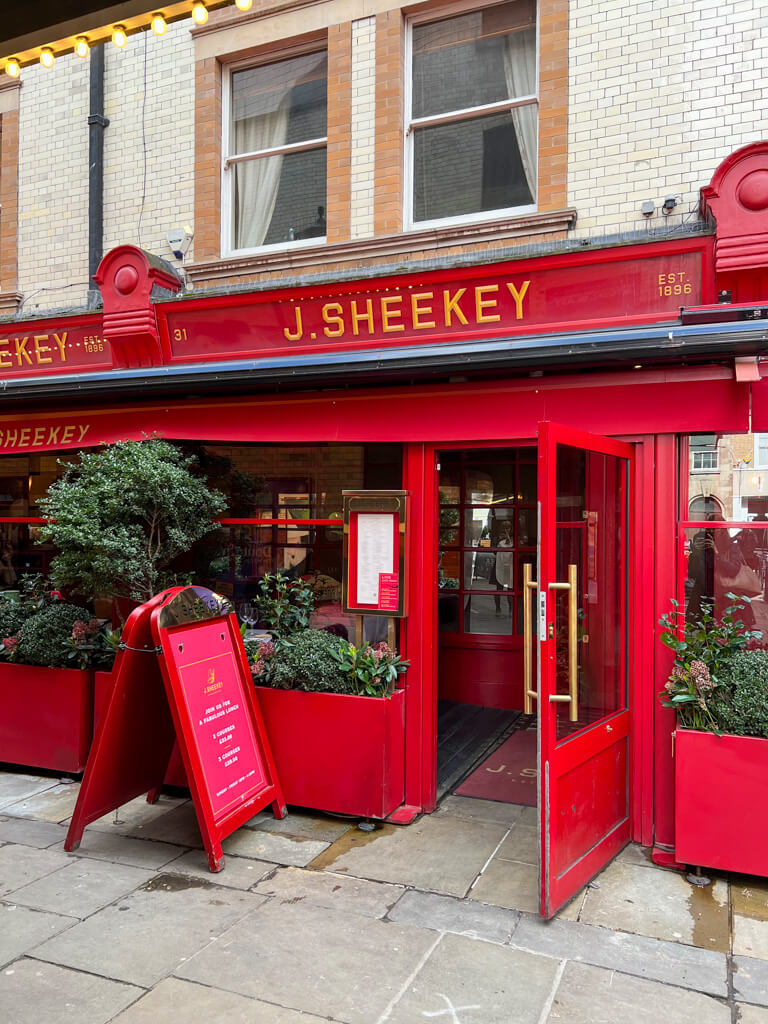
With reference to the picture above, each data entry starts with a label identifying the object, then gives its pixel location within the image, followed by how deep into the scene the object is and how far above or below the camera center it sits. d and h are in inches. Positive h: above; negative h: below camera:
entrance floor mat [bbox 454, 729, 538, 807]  223.3 -78.9
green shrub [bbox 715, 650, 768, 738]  166.6 -38.7
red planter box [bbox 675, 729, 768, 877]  164.4 -60.9
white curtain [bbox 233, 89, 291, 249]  280.5 +131.2
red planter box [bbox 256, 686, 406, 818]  197.0 -59.8
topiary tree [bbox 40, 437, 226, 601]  202.4 +2.1
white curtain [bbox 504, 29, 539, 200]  239.1 +142.4
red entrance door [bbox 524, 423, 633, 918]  151.8 -28.9
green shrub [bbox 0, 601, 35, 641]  252.5 -31.1
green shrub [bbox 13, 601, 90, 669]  236.2 -36.0
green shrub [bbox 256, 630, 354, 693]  204.1 -38.5
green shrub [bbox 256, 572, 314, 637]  223.8 -24.2
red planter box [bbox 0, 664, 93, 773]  232.4 -60.3
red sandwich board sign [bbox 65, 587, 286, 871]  177.0 -49.3
